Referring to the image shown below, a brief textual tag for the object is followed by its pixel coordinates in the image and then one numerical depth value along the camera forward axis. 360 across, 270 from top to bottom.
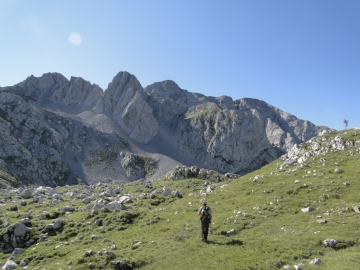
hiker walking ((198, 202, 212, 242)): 21.05
